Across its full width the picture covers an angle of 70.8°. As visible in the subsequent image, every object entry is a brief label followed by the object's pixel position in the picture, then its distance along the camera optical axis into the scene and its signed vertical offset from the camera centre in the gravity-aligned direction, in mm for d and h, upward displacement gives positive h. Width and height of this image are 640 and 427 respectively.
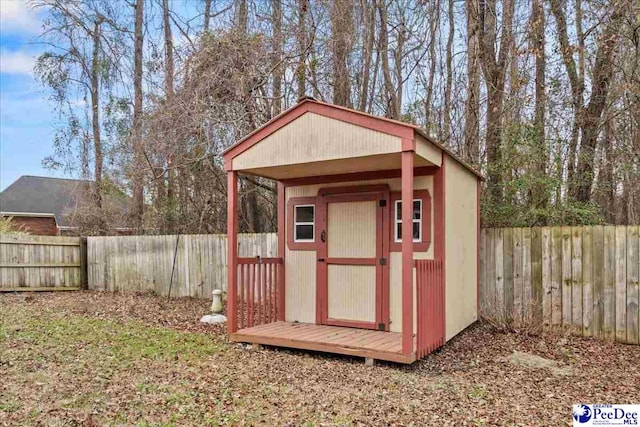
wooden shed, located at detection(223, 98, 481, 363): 4773 -219
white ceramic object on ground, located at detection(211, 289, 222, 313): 7253 -1288
